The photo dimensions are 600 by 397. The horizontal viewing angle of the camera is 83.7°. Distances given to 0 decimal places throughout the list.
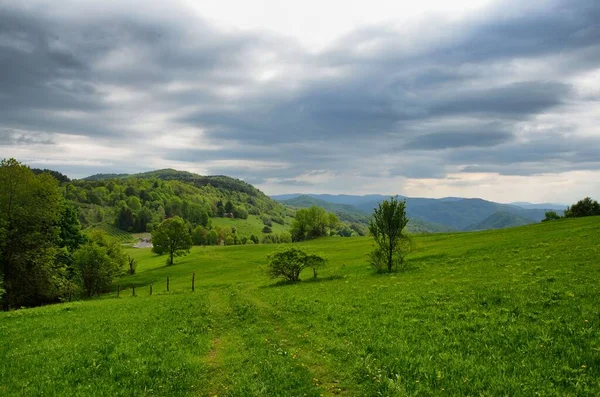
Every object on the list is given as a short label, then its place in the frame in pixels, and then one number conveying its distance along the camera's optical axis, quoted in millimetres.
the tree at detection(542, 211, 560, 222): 99600
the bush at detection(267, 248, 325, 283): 46469
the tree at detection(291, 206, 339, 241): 167000
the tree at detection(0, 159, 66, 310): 43906
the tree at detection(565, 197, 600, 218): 87062
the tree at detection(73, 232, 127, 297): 63000
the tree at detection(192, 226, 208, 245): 194750
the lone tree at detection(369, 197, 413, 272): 43250
